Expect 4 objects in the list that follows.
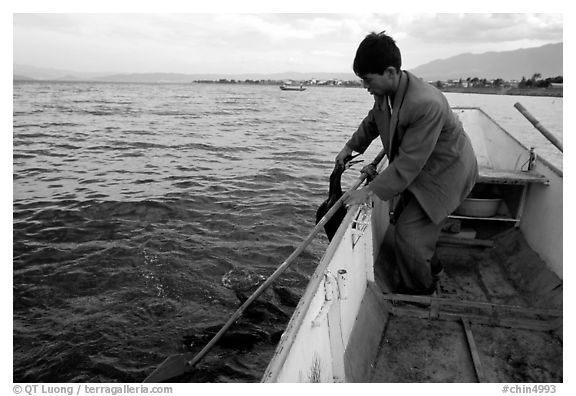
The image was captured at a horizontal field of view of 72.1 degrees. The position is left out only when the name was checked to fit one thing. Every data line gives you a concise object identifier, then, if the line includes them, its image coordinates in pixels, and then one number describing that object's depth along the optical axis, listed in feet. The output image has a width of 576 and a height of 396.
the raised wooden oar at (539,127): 11.98
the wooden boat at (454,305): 7.78
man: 9.15
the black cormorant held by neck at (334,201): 13.65
